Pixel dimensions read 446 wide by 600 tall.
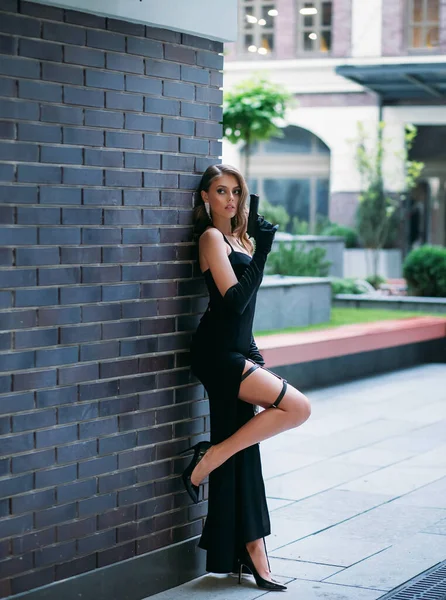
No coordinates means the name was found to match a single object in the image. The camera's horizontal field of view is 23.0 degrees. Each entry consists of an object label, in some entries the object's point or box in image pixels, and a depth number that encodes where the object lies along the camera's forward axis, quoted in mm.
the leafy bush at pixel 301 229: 18297
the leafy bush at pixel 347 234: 25769
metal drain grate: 4695
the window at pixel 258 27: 29438
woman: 4703
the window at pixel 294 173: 29547
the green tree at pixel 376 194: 24391
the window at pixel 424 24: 27547
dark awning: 23497
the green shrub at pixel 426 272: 16469
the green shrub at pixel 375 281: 19781
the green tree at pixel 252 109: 18812
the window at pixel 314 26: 28922
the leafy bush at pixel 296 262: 14250
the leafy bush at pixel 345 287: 16812
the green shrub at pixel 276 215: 19156
